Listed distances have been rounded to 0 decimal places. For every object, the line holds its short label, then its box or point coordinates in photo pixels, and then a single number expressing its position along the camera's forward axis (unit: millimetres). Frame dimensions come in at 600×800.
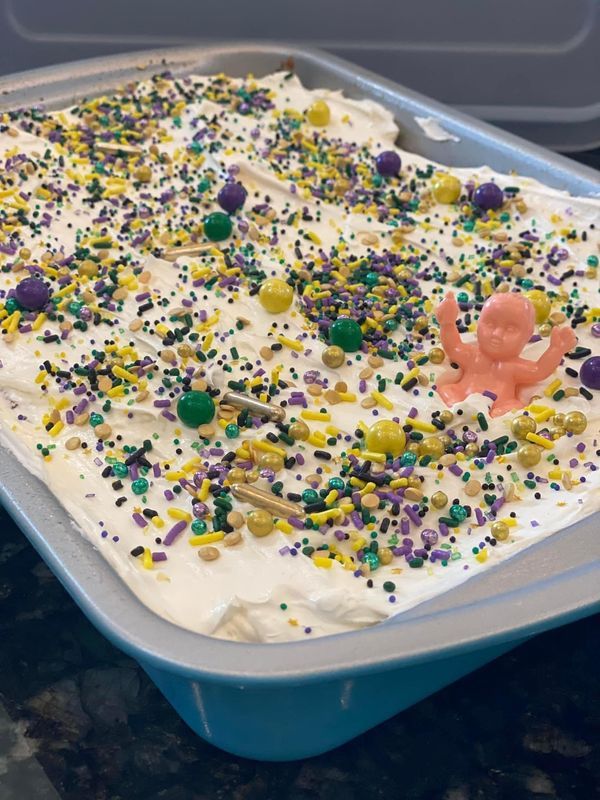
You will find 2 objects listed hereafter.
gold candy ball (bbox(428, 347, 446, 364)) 253
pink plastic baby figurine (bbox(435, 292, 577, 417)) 237
